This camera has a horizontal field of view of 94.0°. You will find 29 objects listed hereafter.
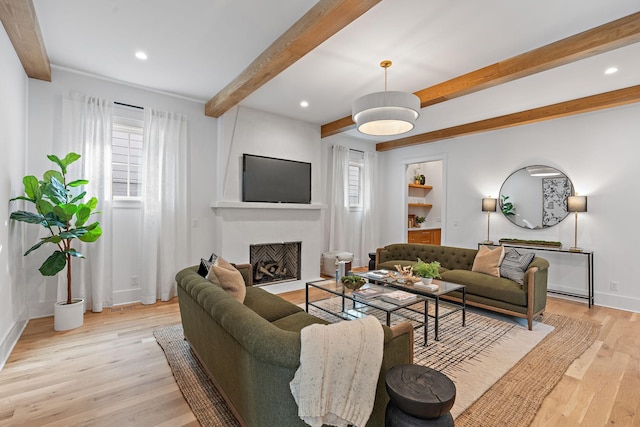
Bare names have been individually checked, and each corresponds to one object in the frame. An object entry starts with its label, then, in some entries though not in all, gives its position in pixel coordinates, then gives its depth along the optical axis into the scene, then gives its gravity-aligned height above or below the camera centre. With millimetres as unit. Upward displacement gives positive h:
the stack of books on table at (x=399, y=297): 2895 -840
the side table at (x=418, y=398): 1319 -828
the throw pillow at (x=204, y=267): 2709 -527
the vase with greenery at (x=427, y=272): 3418 -675
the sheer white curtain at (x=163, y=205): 4000 +74
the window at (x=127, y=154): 3934 +744
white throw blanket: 1274 -714
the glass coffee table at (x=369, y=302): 2832 -859
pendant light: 2756 +994
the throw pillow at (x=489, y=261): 3953 -635
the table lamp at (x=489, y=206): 5266 +147
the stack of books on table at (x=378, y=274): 3671 -789
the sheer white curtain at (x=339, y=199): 6246 +276
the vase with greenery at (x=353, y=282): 3205 -753
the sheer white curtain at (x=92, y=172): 3553 +452
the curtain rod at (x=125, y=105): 3867 +1383
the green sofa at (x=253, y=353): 1343 -774
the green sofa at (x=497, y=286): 3348 -864
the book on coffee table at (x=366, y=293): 3009 -839
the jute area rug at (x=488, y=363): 1962 -1286
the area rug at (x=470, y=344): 2326 -1275
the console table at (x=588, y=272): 4203 -807
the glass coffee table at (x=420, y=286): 3106 -830
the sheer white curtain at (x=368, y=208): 6781 +106
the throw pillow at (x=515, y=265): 3644 -634
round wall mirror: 4684 +304
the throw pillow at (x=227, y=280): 2436 -572
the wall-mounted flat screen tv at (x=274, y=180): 4672 +524
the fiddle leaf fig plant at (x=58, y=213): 2959 -43
